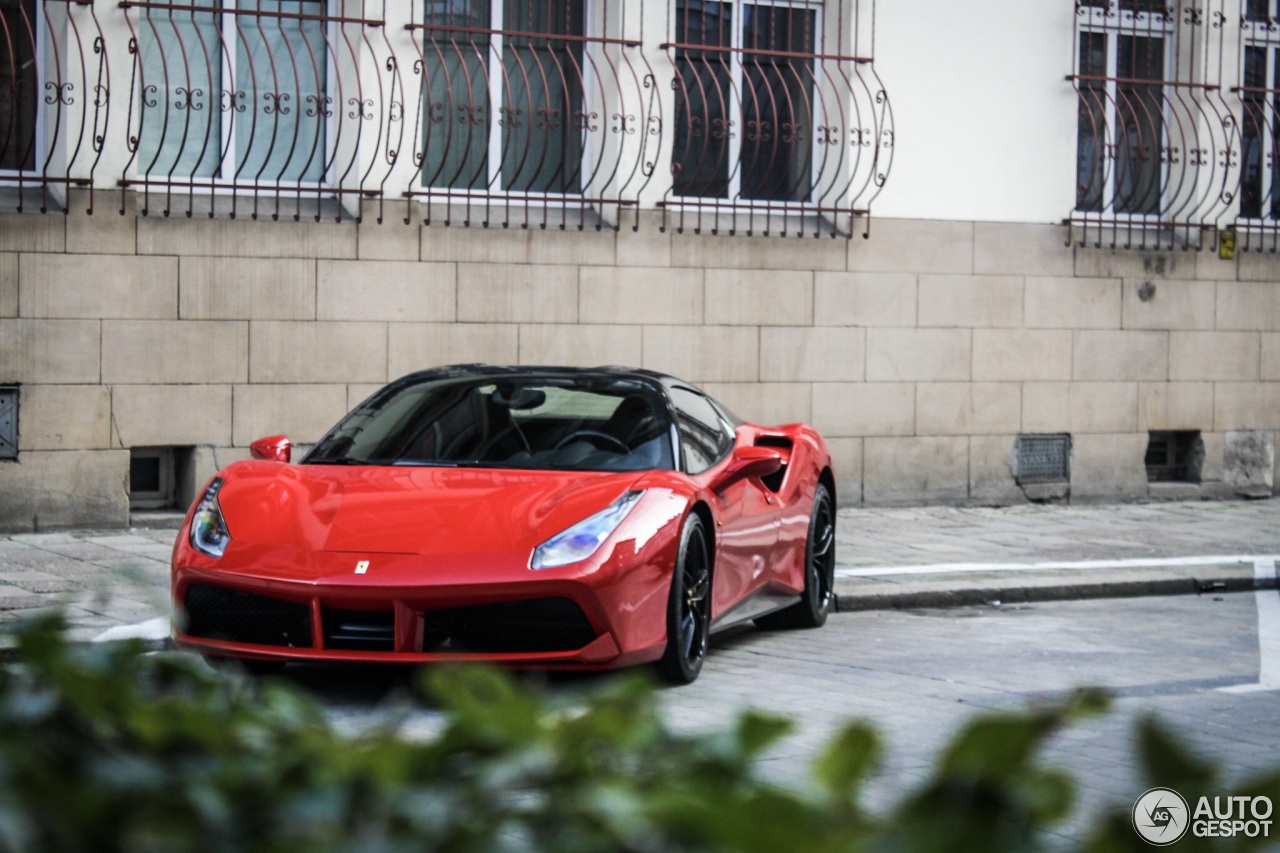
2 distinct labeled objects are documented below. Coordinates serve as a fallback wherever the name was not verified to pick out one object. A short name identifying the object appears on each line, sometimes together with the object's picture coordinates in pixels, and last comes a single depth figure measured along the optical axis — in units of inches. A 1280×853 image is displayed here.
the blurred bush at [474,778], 155.9
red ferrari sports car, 762.7
